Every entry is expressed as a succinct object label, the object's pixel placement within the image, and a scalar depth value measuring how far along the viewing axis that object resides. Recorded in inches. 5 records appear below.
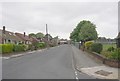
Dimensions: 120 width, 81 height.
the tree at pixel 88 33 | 948.7
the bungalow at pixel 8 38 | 925.9
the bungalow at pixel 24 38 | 1343.3
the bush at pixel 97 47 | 491.2
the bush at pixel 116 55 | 287.7
